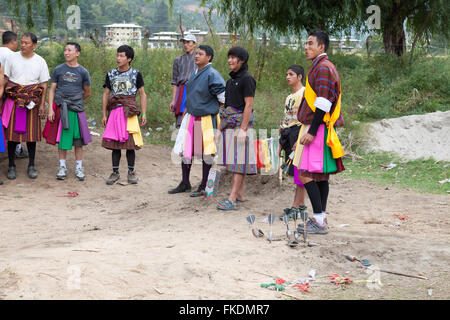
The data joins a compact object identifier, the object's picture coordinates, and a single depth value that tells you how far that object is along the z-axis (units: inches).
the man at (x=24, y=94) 300.8
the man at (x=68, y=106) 302.8
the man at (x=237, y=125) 230.7
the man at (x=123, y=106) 299.3
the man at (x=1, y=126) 295.6
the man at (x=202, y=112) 256.2
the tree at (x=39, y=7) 432.1
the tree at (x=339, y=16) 494.0
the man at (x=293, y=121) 221.1
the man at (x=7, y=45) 307.3
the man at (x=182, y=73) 306.8
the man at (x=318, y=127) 187.9
